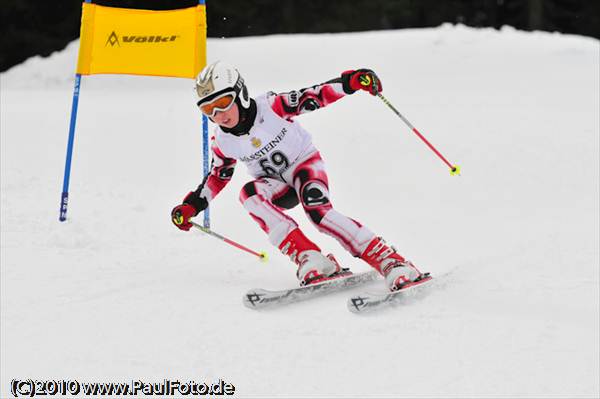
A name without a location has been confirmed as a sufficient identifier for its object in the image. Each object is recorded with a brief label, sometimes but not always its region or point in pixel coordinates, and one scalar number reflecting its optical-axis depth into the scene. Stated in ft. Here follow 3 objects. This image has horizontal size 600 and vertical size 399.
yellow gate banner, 45.68
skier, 33.04
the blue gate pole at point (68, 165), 46.06
